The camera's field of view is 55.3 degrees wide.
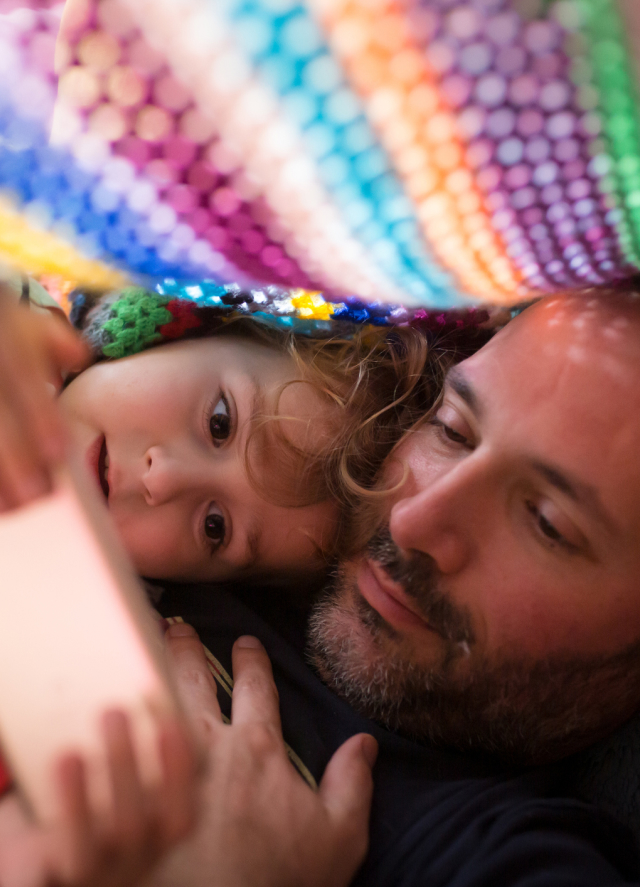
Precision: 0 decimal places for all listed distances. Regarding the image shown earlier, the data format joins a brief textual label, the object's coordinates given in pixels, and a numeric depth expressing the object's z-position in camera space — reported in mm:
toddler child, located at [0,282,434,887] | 751
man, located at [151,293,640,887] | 532
